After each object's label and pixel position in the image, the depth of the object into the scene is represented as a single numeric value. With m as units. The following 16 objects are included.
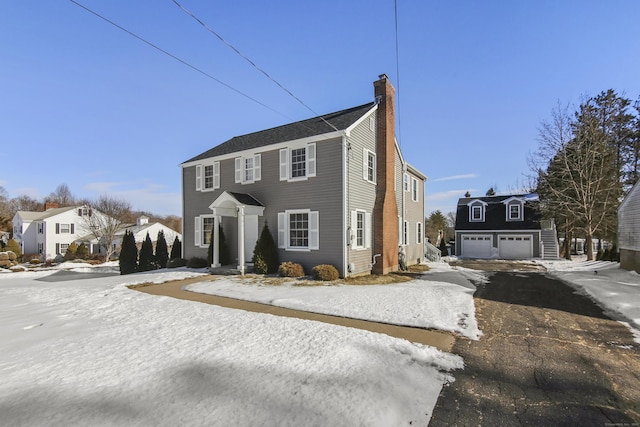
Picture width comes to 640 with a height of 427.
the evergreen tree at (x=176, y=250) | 18.73
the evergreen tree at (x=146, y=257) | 17.98
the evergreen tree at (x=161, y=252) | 18.78
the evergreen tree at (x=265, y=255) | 13.16
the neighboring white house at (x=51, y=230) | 38.41
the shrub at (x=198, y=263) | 15.71
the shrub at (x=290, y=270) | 12.41
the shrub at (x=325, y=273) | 11.80
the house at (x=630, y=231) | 13.53
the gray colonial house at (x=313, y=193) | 12.62
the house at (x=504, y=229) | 26.14
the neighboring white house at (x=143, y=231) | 41.75
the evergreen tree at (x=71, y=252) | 33.44
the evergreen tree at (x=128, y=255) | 17.27
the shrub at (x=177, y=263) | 16.75
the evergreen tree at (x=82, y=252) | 33.28
